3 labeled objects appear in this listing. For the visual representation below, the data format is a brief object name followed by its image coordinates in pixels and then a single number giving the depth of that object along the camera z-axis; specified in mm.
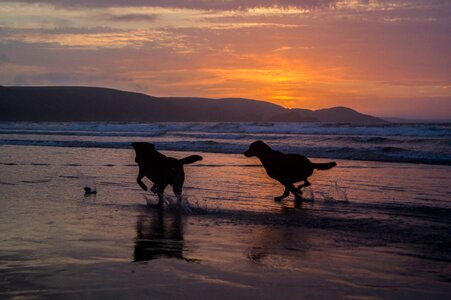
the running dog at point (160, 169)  10406
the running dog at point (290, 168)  11336
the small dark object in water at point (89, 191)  11252
